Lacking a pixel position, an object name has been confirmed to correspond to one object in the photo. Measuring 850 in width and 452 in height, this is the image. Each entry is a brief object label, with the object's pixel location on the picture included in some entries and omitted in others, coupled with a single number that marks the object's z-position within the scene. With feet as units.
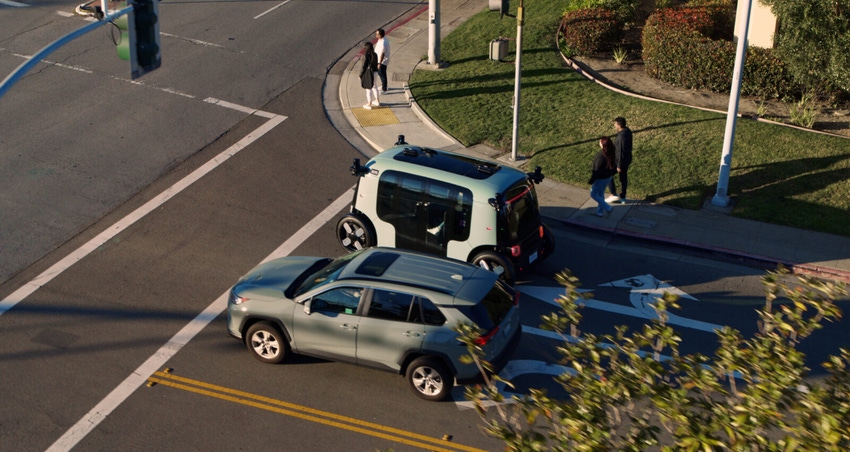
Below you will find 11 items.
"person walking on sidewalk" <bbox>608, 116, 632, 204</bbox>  53.11
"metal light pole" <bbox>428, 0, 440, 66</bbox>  73.26
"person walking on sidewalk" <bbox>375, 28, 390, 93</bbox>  67.15
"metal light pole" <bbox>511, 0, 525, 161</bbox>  58.23
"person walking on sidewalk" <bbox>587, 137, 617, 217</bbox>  51.90
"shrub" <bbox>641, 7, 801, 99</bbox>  66.49
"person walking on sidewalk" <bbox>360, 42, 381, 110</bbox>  65.51
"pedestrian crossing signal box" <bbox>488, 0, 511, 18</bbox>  57.41
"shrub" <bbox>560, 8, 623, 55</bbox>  74.49
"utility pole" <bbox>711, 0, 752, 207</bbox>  52.97
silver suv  36.65
